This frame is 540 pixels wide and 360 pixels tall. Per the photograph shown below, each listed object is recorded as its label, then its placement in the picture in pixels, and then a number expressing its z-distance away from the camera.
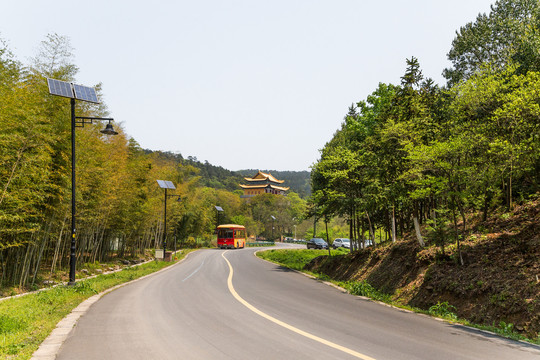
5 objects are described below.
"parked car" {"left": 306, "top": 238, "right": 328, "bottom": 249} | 43.16
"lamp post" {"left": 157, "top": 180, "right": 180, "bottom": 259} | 28.14
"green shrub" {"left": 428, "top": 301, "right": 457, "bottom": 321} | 8.30
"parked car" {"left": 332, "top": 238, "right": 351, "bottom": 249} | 44.36
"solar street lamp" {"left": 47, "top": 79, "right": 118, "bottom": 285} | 11.51
